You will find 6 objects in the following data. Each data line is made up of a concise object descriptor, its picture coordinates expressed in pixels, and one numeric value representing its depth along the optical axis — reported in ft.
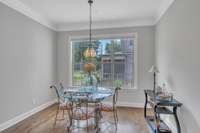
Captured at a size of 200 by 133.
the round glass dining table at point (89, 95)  7.10
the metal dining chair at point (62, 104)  8.34
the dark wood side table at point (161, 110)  6.16
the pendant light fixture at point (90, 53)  8.55
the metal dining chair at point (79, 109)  7.06
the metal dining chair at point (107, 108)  8.19
